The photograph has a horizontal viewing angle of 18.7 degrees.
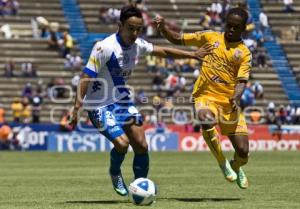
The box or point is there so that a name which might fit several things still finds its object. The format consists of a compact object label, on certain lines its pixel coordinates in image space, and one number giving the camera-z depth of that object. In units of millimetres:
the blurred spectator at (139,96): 43562
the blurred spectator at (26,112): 41625
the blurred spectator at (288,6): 55594
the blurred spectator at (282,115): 44344
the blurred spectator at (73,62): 46875
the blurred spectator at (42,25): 48281
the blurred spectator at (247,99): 45812
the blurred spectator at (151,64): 48594
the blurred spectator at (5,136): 39031
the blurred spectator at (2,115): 39834
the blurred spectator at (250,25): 50181
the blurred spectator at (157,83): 47031
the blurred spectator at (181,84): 46969
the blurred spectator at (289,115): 44438
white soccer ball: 12430
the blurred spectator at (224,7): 52219
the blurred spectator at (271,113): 44469
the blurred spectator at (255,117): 43991
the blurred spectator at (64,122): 39616
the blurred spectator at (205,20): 51231
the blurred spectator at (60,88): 44156
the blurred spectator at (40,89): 44031
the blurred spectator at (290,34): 53969
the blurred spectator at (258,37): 51625
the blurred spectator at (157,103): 43944
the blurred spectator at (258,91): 47625
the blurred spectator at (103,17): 51000
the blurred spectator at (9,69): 45594
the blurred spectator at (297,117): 44319
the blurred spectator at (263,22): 52969
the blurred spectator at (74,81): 44488
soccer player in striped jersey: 13352
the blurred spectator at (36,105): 42125
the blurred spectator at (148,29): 49375
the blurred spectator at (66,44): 47781
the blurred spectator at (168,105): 44744
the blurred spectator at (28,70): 46094
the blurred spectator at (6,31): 48125
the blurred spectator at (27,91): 43375
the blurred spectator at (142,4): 51200
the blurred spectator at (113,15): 51031
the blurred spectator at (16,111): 41438
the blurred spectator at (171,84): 46481
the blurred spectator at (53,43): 48375
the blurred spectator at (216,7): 52438
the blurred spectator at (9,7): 49000
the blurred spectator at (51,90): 44031
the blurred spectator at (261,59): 50562
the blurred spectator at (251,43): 48250
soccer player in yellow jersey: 14672
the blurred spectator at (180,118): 43334
